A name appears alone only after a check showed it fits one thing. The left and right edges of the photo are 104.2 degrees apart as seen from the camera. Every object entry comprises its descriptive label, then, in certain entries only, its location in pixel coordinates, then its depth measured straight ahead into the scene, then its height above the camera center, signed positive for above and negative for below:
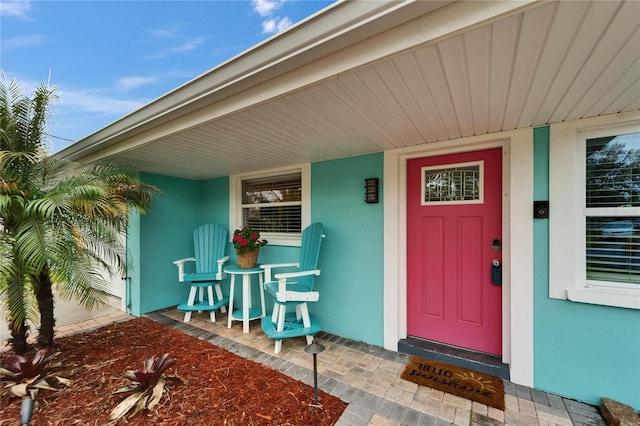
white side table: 3.20 -1.17
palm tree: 2.08 -0.04
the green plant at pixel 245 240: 3.32 -0.36
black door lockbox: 2.38 -0.57
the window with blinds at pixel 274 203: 3.70 +0.17
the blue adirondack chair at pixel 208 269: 3.55 -0.85
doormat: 1.99 -1.46
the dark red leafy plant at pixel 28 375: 1.92 -1.29
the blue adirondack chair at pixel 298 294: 2.68 -0.89
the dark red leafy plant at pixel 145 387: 1.80 -1.37
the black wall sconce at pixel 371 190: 2.89 +0.27
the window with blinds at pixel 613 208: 1.89 +0.04
